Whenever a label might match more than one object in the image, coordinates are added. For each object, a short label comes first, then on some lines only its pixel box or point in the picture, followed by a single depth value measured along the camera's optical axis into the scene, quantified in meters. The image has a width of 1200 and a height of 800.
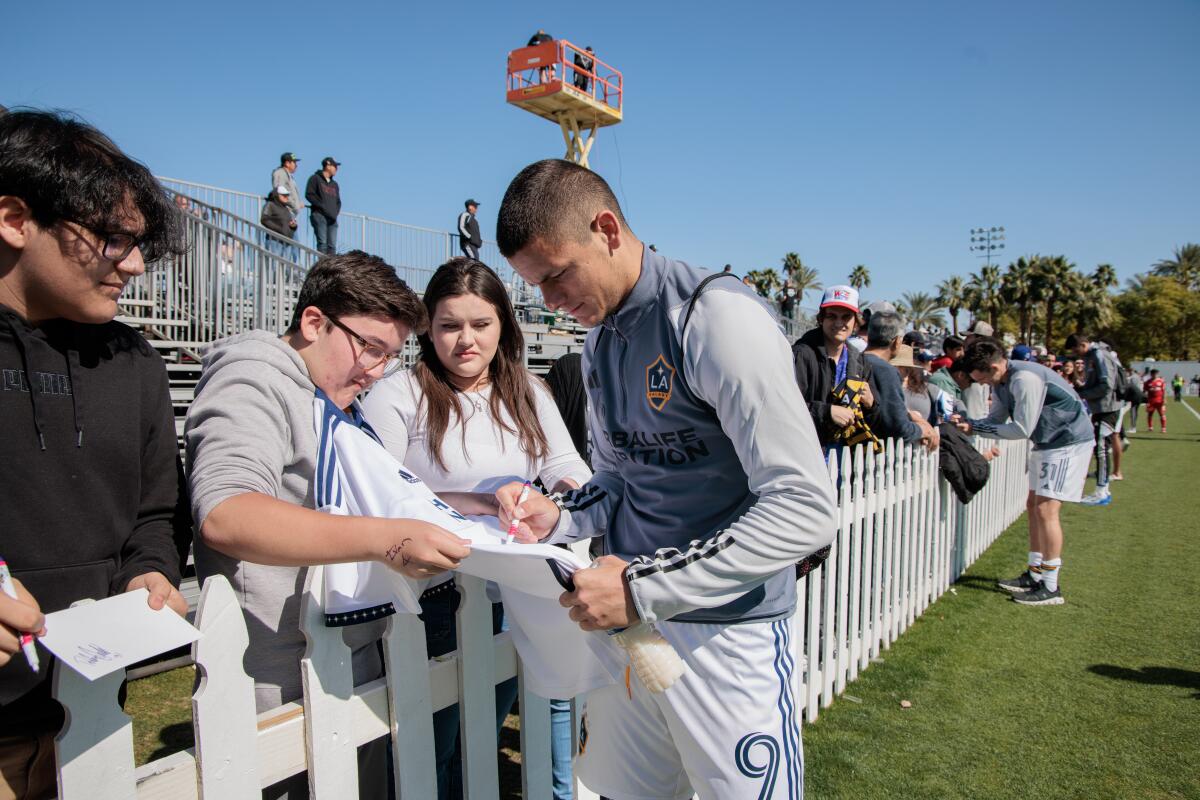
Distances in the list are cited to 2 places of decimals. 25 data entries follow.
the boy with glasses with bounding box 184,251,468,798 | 1.59
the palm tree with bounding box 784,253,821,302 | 80.38
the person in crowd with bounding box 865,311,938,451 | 5.35
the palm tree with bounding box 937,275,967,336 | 84.12
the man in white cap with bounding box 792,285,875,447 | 5.01
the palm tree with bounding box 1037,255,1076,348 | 66.56
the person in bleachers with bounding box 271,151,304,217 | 13.34
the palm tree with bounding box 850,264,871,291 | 96.31
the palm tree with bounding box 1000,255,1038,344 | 67.88
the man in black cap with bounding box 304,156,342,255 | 14.07
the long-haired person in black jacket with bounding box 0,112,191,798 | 1.45
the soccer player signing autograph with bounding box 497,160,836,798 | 1.62
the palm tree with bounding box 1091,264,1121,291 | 72.00
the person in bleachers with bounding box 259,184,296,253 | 13.12
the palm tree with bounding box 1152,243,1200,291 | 82.94
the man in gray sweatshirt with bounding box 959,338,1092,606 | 6.18
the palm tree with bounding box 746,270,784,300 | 67.94
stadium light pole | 65.06
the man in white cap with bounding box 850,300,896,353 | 6.21
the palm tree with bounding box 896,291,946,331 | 98.84
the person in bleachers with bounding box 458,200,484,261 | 17.97
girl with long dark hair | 2.65
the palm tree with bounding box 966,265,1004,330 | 74.56
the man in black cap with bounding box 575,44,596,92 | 27.94
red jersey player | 23.41
